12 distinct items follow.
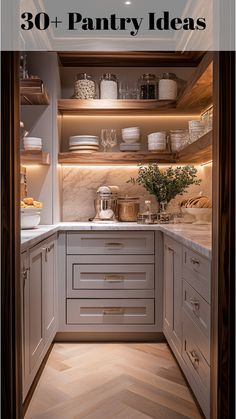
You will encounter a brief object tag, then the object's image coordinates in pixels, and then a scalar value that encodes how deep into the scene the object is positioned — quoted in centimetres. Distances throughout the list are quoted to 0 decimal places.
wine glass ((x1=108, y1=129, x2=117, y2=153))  370
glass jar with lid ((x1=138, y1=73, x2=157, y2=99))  360
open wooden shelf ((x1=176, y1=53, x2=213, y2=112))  254
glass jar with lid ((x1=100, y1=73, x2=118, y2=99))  357
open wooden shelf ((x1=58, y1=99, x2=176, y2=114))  352
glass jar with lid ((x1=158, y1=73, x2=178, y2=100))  356
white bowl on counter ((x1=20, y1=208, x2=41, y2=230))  274
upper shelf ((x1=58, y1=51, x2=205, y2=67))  361
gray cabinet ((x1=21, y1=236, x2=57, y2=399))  204
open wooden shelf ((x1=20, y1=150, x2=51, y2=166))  315
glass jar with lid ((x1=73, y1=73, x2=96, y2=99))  359
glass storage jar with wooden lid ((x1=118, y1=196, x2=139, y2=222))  365
